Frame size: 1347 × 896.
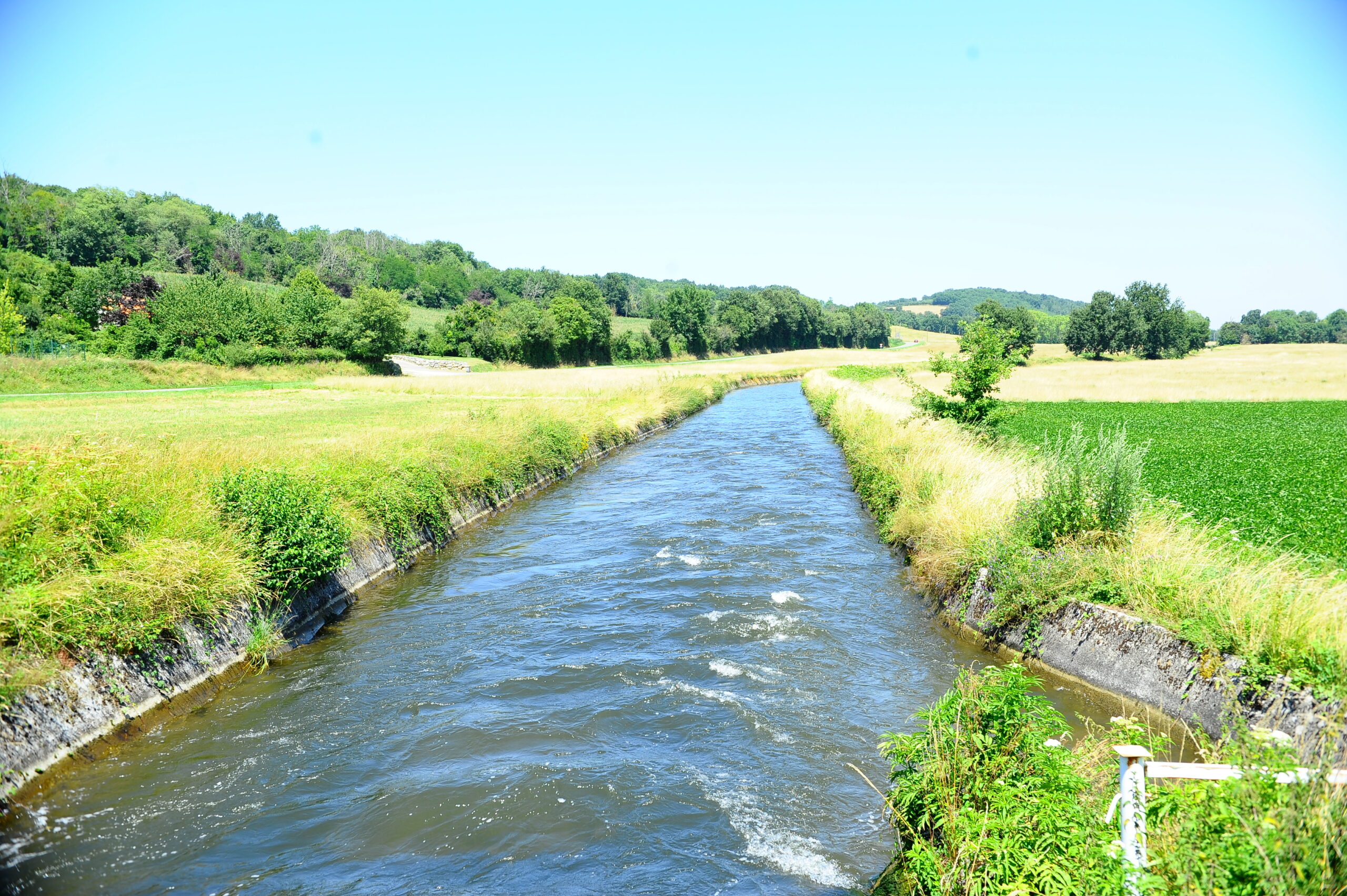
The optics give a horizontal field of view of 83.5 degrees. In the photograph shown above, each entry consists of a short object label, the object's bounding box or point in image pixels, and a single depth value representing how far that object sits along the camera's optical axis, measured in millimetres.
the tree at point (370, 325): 67250
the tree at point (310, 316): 66875
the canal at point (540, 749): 6223
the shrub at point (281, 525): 10828
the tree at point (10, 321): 55969
